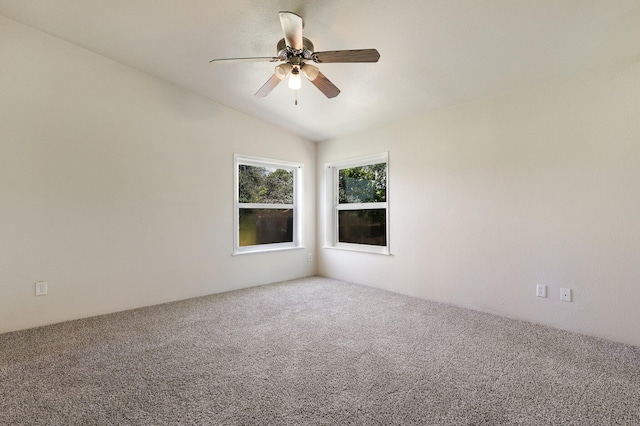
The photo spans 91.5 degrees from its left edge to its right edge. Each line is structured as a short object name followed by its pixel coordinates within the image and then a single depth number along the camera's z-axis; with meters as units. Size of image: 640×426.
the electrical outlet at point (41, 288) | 2.82
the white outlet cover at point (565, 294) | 2.66
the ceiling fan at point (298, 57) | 1.98
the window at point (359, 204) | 4.24
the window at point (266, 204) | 4.27
